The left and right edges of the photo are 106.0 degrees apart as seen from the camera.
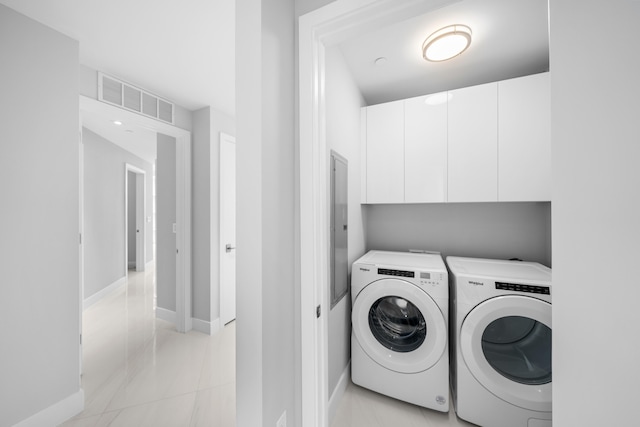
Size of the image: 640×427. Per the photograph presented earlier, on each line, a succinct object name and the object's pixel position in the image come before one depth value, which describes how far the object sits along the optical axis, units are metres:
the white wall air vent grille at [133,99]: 1.95
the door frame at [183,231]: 2.64
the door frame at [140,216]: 5.35
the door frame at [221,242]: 2.71
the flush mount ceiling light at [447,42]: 1.52
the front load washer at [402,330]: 1.60
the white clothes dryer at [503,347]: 1.37
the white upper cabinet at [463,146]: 1.76
